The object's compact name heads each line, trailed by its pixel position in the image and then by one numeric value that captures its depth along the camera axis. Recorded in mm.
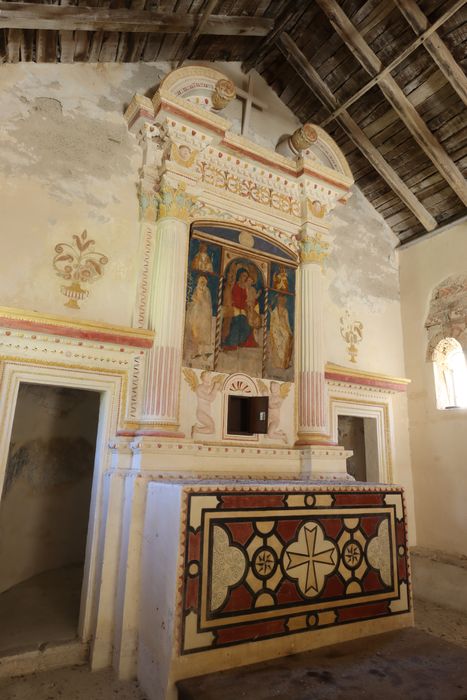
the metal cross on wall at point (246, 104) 6108
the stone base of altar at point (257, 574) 3125
